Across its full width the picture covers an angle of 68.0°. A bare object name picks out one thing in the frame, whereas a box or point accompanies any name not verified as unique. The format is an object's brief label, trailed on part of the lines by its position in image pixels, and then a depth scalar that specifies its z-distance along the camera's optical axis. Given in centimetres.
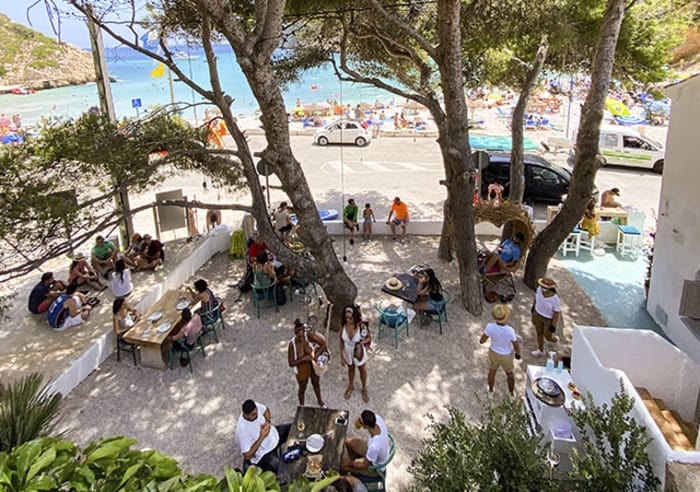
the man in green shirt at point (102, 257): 1030
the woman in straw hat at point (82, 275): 955
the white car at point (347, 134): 2477
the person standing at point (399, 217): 1216
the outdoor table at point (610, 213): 1197
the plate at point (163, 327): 751
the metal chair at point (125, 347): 765
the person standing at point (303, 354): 630
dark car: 1538
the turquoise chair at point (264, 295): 898
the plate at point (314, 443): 512
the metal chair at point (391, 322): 804
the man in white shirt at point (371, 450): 498
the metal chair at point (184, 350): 746
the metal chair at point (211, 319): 799
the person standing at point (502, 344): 649
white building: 757
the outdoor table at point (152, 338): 738
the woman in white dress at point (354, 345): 662
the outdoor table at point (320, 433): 498
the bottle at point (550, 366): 596
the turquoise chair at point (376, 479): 502
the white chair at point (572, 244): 1141
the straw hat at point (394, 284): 857
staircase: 466
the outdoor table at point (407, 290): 836
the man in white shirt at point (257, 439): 515
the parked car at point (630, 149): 1836
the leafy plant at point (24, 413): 309
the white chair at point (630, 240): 1128
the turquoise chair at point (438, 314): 833
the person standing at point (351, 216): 1236
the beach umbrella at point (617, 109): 2358
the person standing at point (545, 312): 743
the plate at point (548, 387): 543
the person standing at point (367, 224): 1229
